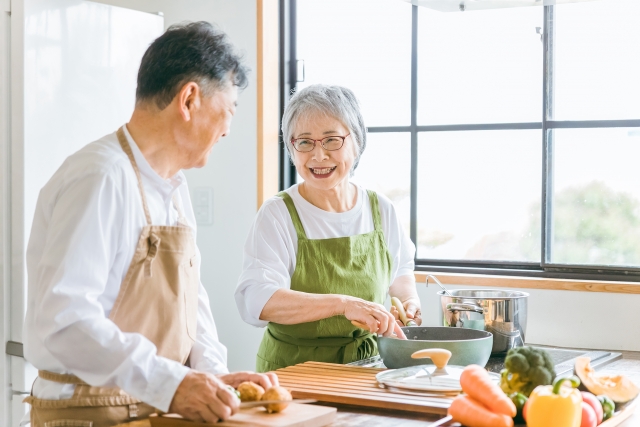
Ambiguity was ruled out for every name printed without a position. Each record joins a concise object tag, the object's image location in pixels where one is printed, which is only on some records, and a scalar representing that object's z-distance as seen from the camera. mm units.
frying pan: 1699
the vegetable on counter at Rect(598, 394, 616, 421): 1454
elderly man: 1261
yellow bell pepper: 1247
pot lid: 1541
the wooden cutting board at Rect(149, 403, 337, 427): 1285
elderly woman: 2107
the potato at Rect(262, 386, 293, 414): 1345
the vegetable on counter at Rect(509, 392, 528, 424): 1347
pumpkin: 1550
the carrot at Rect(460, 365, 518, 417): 1296
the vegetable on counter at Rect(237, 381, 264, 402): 1381
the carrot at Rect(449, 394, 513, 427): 1291
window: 2822
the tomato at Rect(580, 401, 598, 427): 1332
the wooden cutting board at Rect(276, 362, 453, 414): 1479
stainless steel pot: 1959
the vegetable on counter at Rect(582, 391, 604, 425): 1379
